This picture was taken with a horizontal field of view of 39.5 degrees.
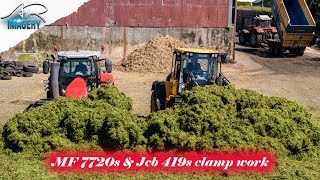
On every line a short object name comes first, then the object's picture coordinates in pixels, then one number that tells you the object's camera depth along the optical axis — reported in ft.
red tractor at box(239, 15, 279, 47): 107.14
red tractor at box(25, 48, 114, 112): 41.01
